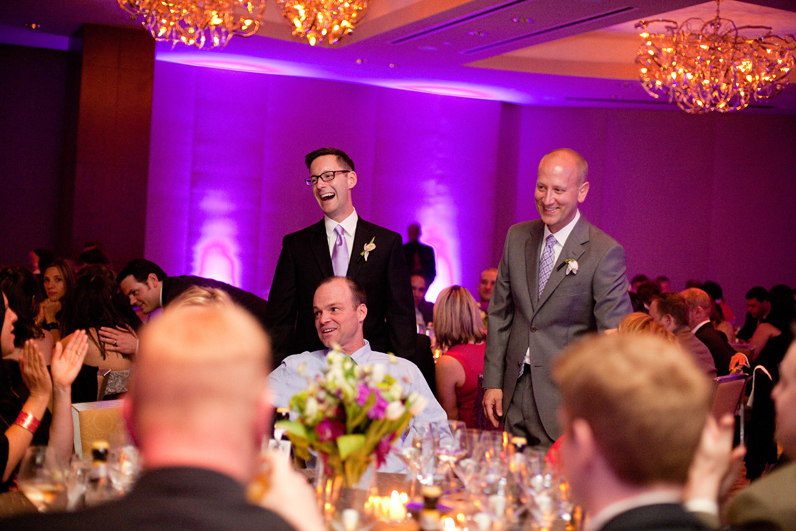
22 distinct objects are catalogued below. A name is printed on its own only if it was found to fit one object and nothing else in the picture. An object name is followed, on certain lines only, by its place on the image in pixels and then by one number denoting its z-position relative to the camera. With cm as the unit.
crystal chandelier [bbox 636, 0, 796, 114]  757
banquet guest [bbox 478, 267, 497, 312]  785
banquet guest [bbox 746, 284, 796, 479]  570
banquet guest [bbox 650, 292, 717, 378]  499
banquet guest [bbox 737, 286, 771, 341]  844
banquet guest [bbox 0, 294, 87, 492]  257
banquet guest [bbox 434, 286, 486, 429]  448
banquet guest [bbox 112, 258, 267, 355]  504
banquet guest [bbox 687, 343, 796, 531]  146
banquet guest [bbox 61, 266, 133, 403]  433
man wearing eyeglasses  379
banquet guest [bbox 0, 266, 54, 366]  391
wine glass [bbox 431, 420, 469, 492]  230
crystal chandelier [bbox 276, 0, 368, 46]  611
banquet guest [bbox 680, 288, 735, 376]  571
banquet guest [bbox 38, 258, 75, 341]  593
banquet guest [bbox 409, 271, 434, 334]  782
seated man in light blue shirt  333
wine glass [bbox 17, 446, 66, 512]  194
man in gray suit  338
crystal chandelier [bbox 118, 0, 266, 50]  595
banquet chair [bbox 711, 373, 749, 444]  429
